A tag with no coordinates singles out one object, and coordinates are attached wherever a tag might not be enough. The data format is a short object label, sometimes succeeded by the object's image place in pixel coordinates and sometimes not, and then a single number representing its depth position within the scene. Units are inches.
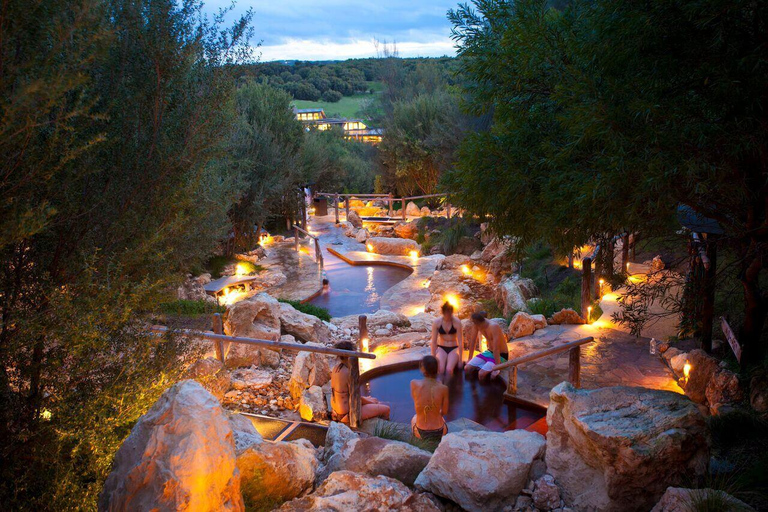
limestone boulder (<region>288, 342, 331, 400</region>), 281.6
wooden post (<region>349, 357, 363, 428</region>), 232.2
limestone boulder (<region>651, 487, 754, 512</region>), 107.2
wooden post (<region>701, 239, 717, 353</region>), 222.7
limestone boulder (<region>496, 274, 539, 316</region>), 430.5
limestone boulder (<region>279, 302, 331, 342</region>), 383.6
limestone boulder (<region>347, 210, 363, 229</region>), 967.1
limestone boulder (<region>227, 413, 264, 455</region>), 150.6
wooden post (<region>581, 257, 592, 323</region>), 350.6
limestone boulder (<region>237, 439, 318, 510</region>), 132.2
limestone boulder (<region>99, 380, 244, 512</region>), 103.5
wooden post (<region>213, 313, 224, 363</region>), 289.4
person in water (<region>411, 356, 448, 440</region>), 209.9
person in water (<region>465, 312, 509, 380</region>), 285.9
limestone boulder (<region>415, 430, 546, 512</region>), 138.1
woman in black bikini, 290.5
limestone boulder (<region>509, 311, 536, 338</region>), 351.3
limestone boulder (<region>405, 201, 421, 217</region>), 992.9
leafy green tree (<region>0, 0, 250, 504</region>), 104.6
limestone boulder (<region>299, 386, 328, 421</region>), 254.2
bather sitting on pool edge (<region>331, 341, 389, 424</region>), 238.2
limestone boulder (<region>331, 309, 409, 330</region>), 431.2
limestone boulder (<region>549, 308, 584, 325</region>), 361.7
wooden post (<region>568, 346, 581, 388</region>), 251.4
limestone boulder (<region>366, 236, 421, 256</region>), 739.4
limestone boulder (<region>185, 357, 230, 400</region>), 251.8
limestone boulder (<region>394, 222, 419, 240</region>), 858.3
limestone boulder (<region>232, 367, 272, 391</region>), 287.9
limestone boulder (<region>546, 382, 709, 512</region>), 130.7
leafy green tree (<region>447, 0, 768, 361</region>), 128.5
